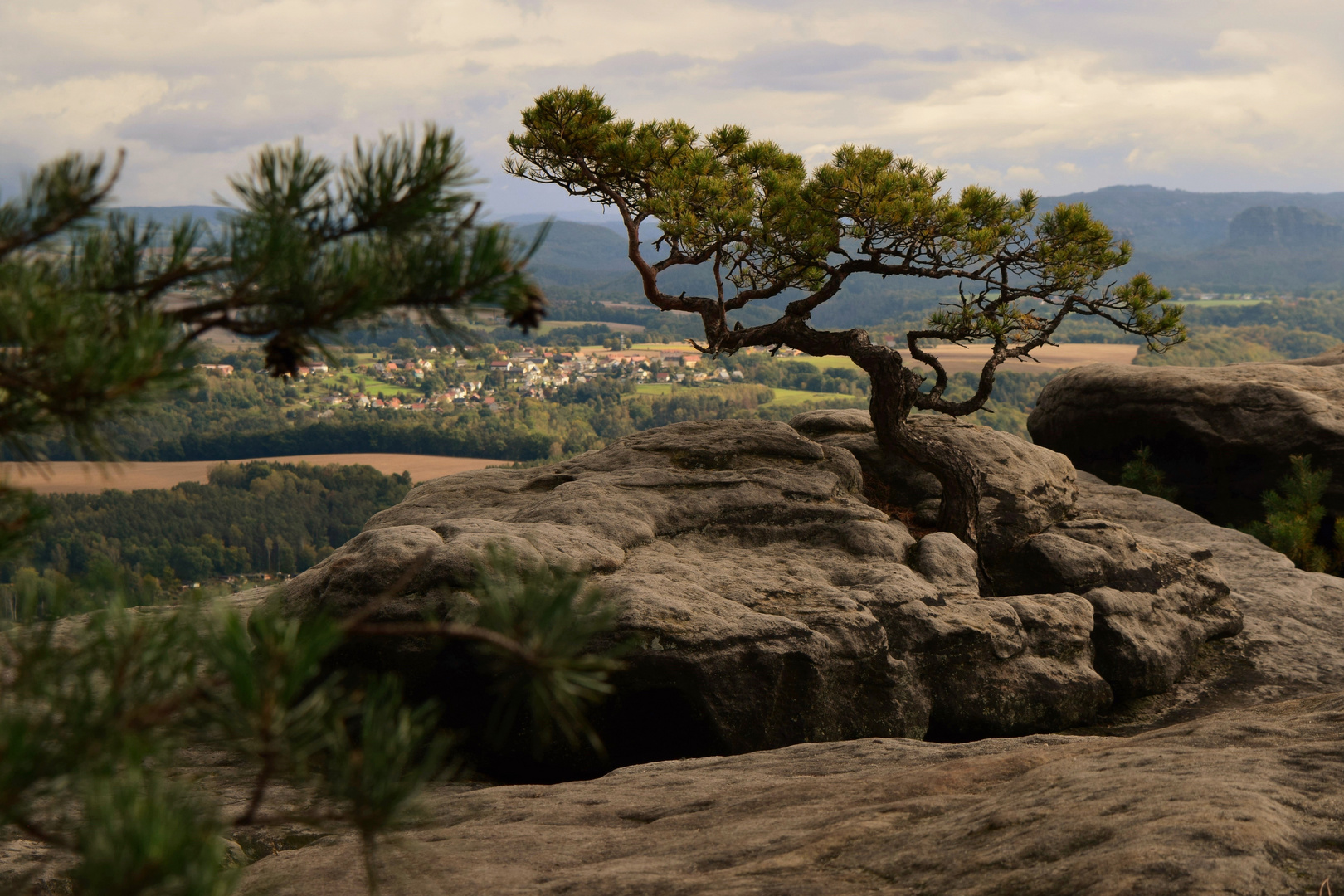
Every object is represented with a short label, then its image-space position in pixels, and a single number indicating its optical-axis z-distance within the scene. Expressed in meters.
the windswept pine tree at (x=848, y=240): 12.96
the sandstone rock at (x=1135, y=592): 11.95
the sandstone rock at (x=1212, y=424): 18.42
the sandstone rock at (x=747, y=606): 9.20
